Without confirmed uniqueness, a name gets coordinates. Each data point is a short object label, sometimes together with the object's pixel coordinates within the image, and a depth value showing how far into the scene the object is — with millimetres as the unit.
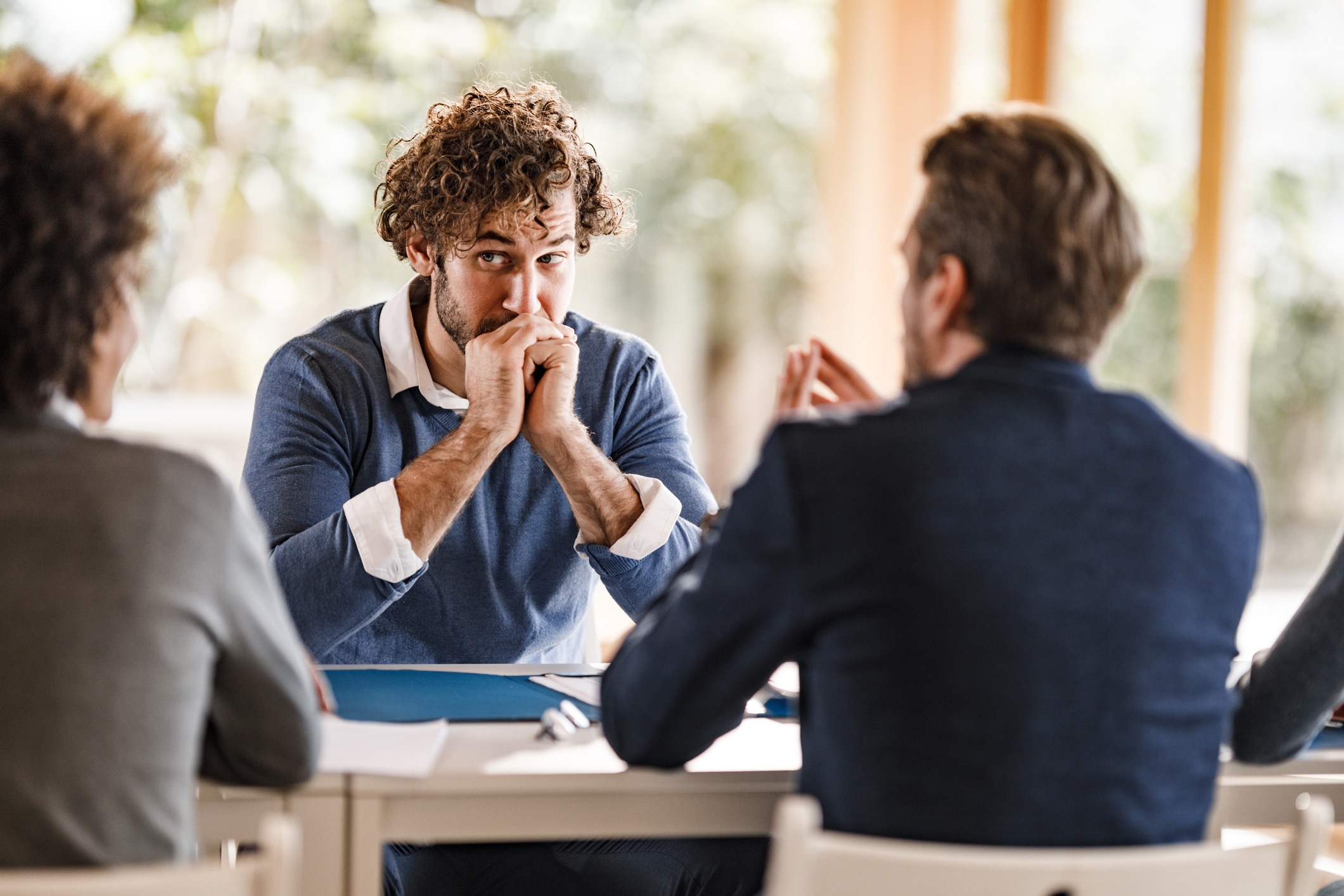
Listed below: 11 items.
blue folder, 2991
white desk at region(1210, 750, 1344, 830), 2929
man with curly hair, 3370
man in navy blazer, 2624
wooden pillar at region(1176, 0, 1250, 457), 5929
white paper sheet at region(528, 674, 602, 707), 3083
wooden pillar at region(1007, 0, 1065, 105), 6977
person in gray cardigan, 2560
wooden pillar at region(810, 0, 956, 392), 7379
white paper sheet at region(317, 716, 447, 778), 2794
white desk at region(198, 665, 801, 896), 2779
